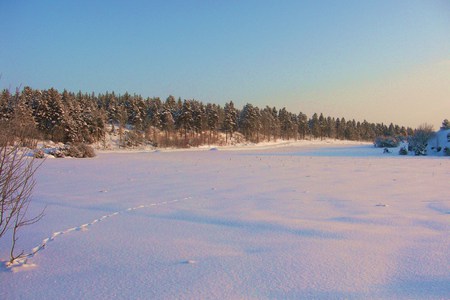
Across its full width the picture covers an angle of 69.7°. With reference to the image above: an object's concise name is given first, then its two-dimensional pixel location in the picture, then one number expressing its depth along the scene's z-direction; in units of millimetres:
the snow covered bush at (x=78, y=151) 26094
